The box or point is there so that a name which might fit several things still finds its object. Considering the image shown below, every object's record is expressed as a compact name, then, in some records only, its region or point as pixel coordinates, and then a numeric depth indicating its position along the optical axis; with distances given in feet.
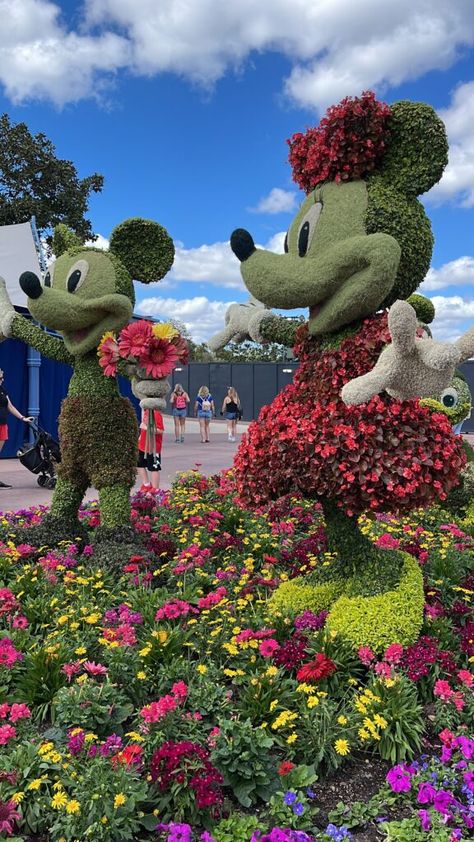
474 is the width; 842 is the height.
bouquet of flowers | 12.00
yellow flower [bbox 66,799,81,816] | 6.16
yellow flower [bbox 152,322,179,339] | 12.23
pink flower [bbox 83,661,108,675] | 8.31
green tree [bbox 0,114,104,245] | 71.82
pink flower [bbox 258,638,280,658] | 8.59
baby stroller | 25.75
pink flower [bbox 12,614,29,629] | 10.13
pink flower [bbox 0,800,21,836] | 6.18
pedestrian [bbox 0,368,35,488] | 25.88
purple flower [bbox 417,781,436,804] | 6.85
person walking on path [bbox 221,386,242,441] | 50.39
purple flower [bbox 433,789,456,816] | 6.73
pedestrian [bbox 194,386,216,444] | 50.06
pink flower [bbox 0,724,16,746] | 7.38
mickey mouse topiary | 13.21
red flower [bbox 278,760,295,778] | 6.95
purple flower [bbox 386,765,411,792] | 7.00
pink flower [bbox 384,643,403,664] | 8.76
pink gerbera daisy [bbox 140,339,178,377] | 12.12
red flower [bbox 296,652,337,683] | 8.30
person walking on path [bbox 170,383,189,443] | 49.08
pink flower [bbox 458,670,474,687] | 8.43
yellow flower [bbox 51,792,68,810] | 6.35
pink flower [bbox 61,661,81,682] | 8.48
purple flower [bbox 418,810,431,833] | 6.55
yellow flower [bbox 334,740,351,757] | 7.27
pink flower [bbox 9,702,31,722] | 7.54
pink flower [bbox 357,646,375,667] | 8.87
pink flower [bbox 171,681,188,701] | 7.78
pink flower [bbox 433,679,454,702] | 8.25
